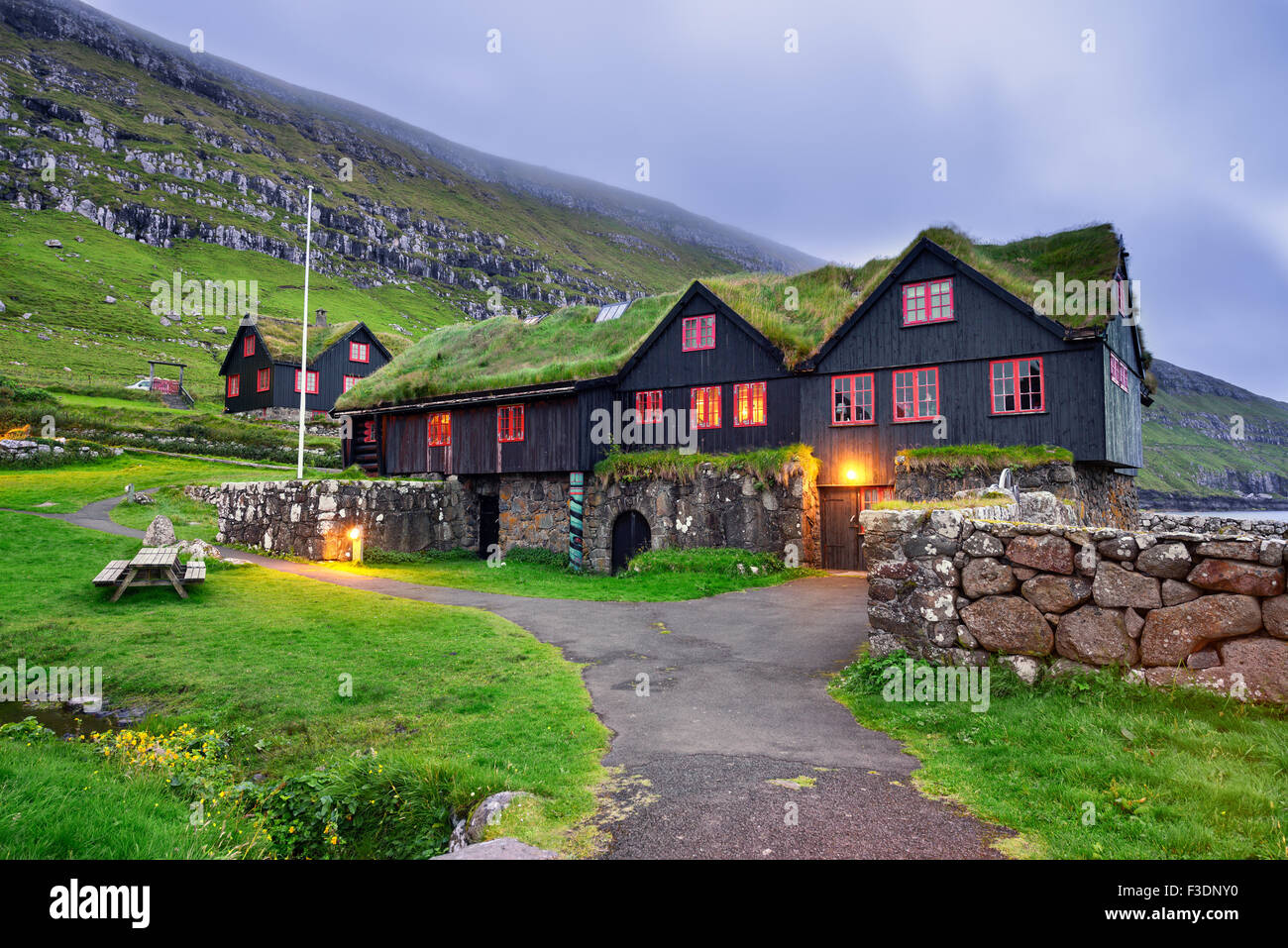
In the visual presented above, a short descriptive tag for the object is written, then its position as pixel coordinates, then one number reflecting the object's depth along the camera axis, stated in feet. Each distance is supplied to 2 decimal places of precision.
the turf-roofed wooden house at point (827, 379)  69.87
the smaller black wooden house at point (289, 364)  190.19
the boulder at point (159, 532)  55.21
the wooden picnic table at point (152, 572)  47.62
